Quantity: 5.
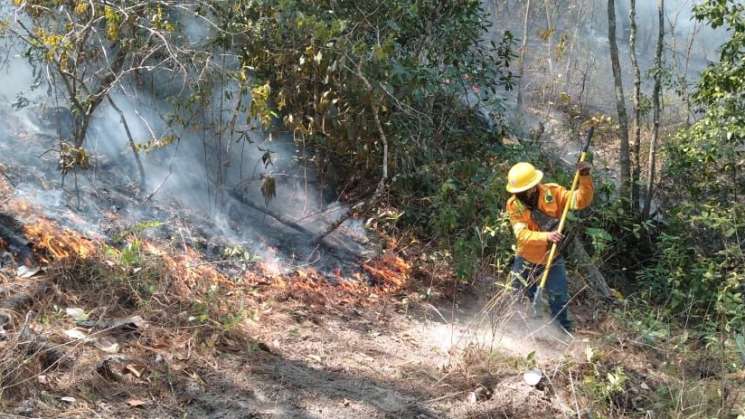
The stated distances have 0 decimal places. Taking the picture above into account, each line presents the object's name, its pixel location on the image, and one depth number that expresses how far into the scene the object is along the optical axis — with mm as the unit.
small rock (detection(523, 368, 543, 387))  4031
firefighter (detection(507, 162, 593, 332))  4984
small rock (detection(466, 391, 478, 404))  4039
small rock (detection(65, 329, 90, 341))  3854
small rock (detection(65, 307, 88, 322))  4094
